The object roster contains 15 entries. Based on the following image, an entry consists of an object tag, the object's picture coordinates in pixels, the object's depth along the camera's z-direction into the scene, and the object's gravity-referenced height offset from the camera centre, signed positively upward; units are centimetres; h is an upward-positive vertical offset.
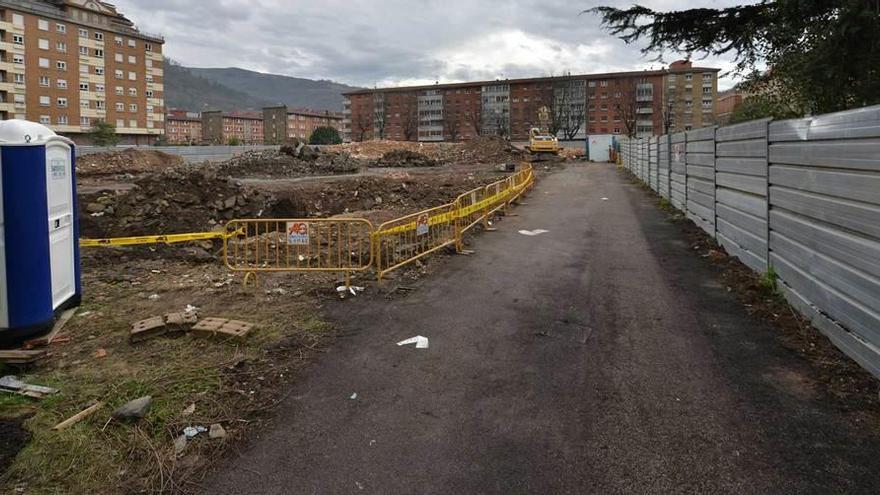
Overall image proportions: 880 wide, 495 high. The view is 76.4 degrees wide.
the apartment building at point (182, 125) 17312 +2475
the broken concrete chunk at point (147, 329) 593 -134
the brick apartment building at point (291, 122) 16725 +2524
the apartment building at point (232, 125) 16538 +2417
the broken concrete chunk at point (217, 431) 394 -161
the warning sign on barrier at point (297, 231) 810 -41
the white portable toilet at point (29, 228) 520 -22
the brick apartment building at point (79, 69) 7931 +2122
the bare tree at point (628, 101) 11121 +2064
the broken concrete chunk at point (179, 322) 609 -129
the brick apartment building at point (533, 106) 11638 +2189
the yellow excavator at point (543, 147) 4947 +478
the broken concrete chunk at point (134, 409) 412 -152
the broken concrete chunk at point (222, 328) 577 -131
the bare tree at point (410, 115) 14125 +2225
